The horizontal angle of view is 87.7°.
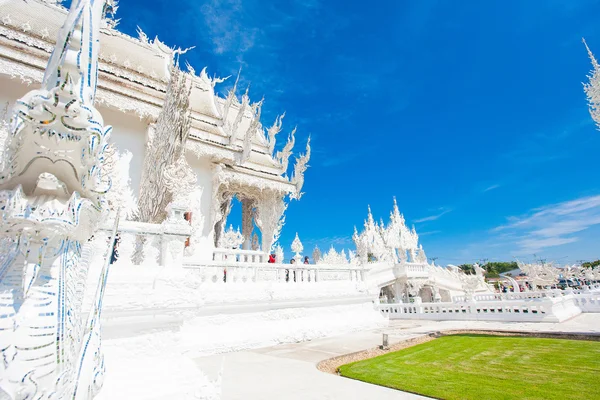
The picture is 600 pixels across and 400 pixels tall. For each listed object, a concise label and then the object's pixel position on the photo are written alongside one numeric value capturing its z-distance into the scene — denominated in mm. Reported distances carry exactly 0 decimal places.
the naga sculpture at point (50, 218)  1022
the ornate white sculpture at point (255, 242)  14766
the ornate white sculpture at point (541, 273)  17812
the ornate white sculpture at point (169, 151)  6492
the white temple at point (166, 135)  7105
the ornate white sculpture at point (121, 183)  8117
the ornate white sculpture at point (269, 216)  11805
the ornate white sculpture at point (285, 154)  12445
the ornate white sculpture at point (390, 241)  19312
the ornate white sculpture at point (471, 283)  12594
